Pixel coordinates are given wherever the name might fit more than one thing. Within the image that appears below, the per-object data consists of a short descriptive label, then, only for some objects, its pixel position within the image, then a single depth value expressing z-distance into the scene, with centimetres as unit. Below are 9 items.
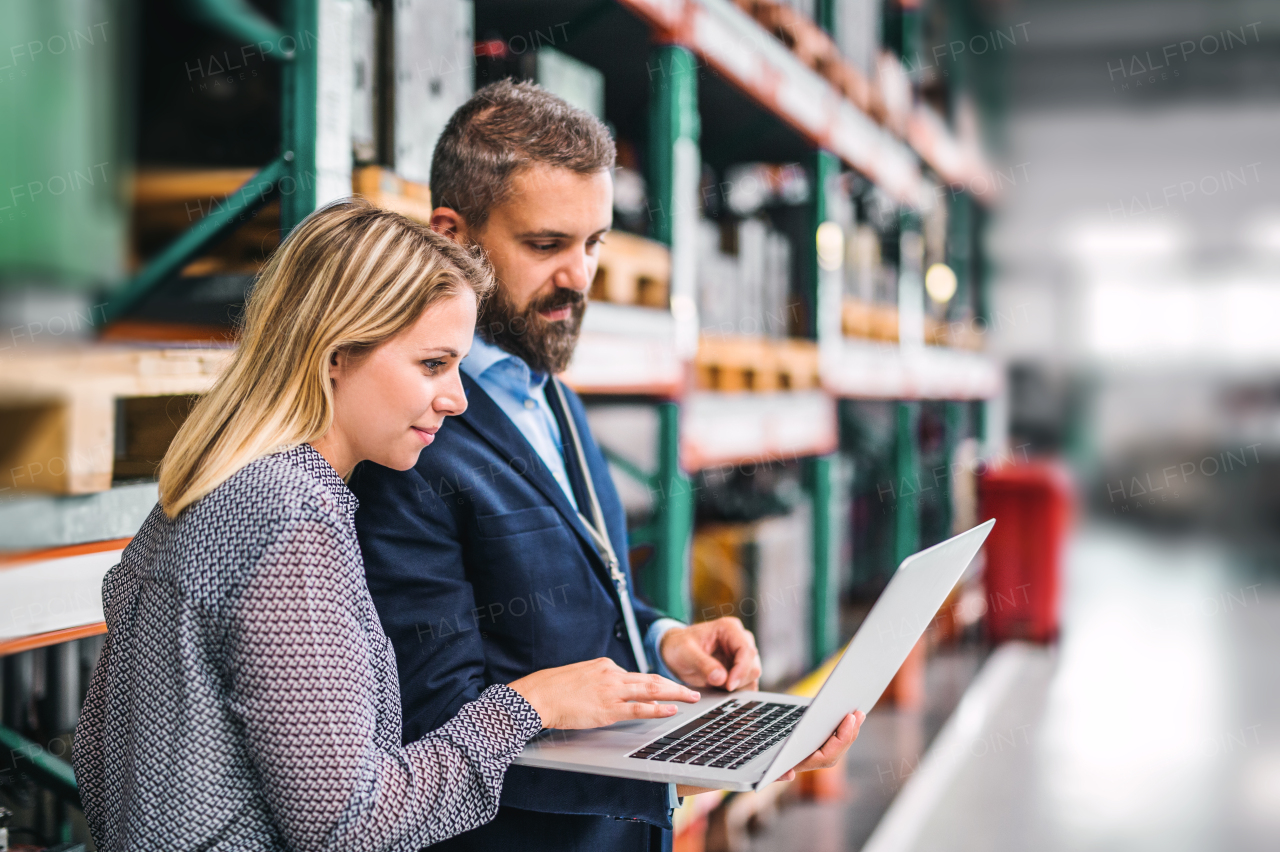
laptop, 114
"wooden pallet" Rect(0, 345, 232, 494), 147
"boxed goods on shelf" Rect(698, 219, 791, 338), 363
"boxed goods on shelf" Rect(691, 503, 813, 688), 368
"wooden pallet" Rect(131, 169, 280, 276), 203
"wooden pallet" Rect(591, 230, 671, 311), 276
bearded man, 129
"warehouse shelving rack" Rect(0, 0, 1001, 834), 173
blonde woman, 98
